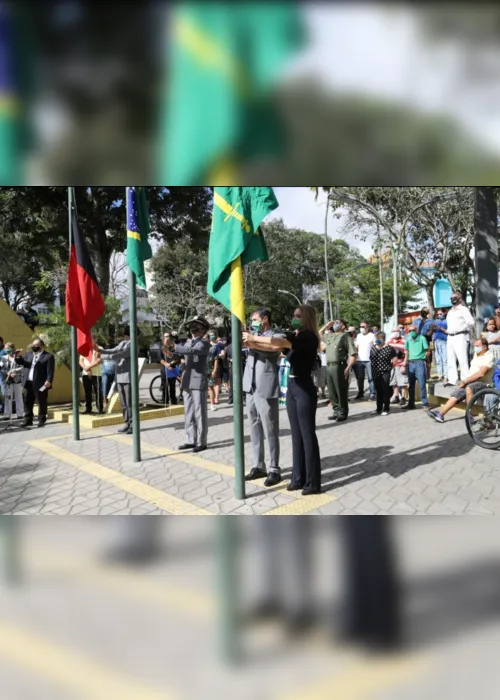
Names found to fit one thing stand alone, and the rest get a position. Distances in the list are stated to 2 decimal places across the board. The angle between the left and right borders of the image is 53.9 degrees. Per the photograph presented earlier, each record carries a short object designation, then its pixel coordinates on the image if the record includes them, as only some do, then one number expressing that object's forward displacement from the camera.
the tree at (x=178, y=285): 27.62
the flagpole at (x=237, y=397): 4.21
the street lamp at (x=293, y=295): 23.41
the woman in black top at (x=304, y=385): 4.36
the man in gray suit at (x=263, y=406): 4.77
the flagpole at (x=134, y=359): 5.87
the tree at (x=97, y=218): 12.62
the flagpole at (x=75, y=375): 7.44
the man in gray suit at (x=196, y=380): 6.20
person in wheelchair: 6.36
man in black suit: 8.83
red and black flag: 6.88
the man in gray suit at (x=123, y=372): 7.68
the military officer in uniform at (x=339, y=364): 8.07
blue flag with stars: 5.96
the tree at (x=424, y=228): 16.48
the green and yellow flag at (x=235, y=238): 4.16
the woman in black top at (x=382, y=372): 8.60
